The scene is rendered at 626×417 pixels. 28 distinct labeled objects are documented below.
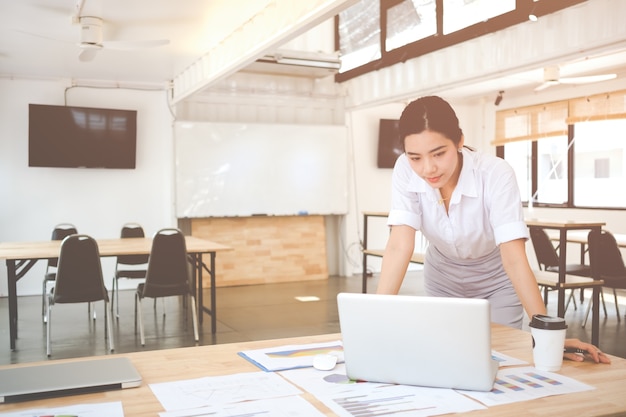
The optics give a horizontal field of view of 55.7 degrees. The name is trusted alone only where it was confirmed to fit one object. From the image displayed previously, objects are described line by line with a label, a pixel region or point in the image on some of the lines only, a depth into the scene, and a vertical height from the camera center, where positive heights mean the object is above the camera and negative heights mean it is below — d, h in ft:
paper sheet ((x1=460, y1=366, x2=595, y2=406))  4.28 -1.41
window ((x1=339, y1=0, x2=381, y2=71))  25.49 +7.58
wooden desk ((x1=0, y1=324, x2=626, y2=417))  4.03 -1.41
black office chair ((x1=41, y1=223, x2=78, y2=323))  19.26 -1.07
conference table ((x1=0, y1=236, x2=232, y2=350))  15.68 -1.35
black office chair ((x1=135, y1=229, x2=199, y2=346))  15.84 -1.79
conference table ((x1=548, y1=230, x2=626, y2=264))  18.90 -1.29
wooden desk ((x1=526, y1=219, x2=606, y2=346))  15.35 -1.96
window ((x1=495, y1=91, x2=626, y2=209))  25.86 +2.48
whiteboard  26.35 +1.53
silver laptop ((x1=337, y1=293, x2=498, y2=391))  4.35 -1.06
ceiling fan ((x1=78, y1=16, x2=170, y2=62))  17.01 +4.73
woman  5.57 -0.21
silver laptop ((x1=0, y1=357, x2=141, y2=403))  4.27 -1.34
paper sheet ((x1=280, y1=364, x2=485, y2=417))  4.04 -1.43
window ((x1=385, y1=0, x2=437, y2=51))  21.86 +6.96
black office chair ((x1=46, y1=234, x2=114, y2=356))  14.93 -1.84
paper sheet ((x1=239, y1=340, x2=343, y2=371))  5.13 -1.41
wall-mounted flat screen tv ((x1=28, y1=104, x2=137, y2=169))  24.58 +2.82
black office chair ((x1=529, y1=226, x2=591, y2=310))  19.47 -1.75
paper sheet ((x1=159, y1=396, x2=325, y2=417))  3.93 -1.41
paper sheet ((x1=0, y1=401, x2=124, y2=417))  3.92 -1.40
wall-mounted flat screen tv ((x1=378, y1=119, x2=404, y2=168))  30.76 +3.04
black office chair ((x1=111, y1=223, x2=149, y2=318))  20.31 -2.00
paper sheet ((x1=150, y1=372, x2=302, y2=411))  4.19 -1.41
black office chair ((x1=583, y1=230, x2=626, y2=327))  17.20 -1.73
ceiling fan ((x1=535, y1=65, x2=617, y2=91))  21.46 +4.53
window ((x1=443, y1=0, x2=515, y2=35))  18.17 +6.12
